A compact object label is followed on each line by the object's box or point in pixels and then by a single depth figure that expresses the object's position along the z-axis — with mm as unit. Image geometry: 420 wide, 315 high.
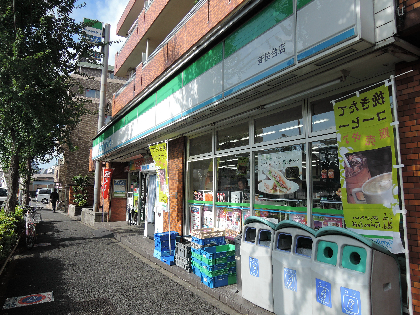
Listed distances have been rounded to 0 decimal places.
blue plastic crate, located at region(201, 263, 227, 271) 5684
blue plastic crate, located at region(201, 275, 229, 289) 5691
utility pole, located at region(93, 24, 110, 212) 17172
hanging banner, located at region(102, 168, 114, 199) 15938
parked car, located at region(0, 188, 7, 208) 27172
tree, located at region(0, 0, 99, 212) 9961
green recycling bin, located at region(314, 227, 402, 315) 3250
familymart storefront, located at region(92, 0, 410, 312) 3768
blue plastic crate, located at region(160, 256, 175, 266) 7445
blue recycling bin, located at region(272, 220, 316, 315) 4016
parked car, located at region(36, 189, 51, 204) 42812
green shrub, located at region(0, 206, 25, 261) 7191
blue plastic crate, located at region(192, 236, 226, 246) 6254
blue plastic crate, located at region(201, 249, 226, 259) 5683
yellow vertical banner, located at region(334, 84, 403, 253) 3631
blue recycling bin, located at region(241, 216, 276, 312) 4609
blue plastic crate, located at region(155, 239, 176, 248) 7818
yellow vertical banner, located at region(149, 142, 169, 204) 8609
